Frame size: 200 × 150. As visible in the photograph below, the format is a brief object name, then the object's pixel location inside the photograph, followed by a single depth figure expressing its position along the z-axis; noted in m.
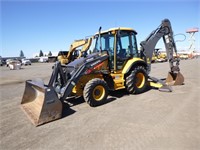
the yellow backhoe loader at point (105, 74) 5.38
